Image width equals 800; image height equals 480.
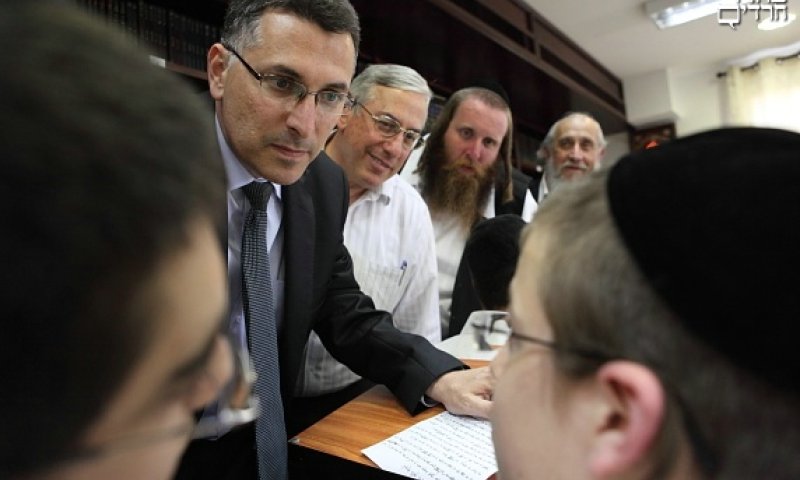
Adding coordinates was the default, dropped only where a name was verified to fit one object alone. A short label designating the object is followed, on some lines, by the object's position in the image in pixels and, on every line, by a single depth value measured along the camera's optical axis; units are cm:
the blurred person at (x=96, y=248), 23
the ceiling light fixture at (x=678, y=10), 345
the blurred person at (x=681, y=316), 35
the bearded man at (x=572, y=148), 275
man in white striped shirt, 167
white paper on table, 75
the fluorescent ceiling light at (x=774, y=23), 382
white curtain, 449
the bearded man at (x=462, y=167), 223
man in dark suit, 102
